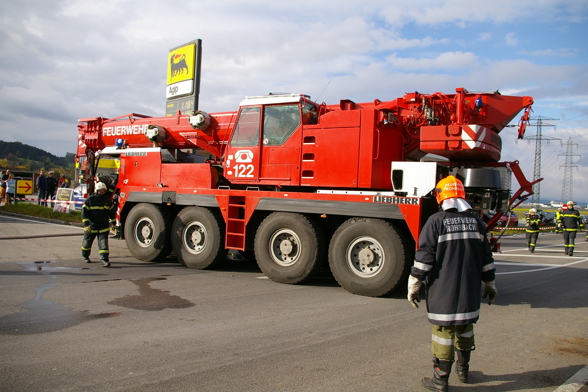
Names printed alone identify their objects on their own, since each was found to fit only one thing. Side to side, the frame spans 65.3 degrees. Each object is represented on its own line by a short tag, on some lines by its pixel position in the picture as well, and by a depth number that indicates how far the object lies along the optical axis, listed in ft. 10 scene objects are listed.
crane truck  23.15
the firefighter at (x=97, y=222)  30.17
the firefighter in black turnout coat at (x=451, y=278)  12.19
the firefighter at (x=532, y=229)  53.67
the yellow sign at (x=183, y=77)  61.31
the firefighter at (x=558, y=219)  54.70
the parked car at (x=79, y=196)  61.45
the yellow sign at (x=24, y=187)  69.82
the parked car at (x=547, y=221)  134.29
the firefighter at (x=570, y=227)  51.34
